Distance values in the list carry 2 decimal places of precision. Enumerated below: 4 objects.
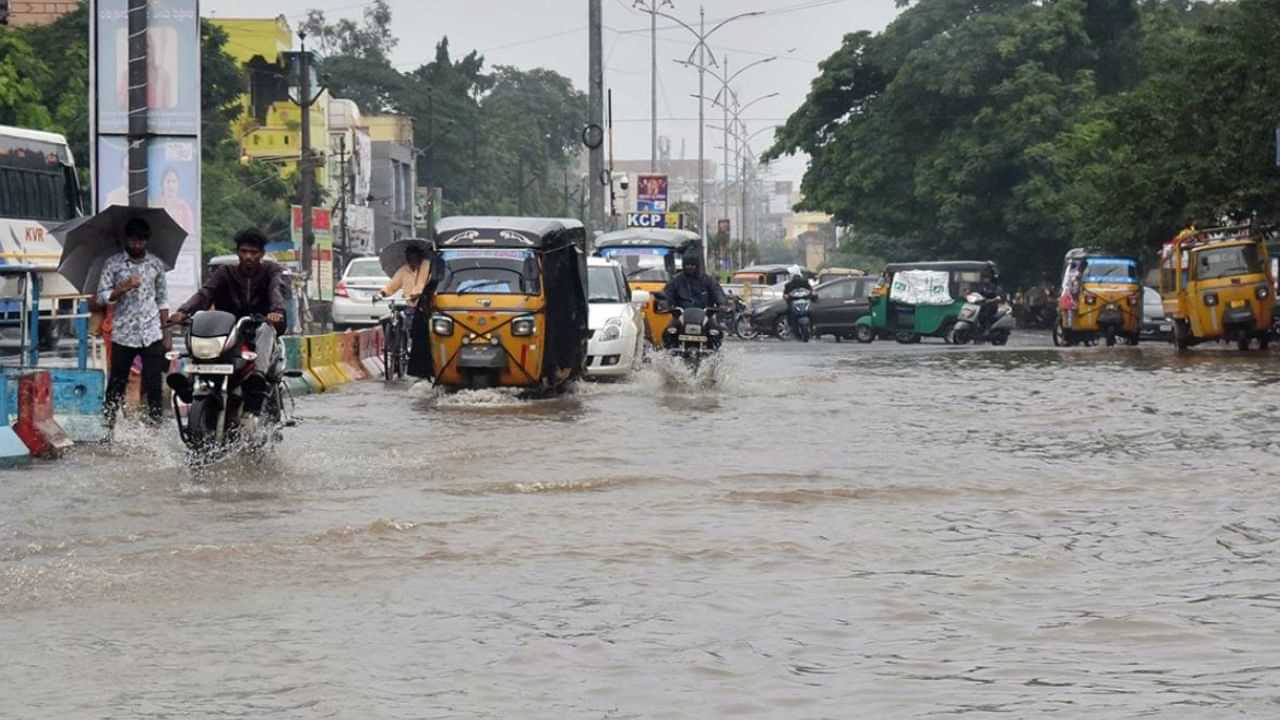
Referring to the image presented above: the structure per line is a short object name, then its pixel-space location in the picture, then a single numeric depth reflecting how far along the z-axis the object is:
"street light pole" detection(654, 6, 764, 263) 84.88
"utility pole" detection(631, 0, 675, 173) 85.50
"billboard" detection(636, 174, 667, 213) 65.94
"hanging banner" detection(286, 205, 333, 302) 55.50
